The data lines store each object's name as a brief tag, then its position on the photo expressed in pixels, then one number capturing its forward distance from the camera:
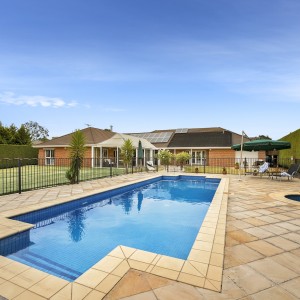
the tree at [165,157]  20.34
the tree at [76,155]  11.30
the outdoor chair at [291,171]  12.23
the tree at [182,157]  21.52
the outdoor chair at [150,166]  20.54
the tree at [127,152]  17.62
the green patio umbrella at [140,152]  20.45
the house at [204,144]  27.42
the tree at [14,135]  32.03
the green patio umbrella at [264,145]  12.66
